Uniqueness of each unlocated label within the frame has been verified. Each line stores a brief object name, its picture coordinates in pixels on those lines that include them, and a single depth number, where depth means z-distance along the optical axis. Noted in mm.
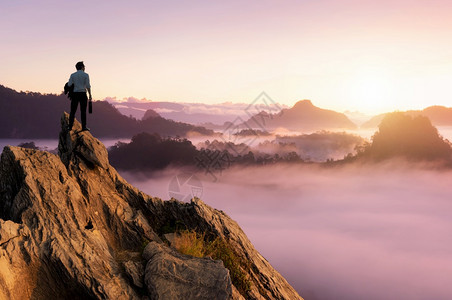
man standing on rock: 18531
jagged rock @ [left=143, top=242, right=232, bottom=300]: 12383
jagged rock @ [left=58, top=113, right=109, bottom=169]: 17906
